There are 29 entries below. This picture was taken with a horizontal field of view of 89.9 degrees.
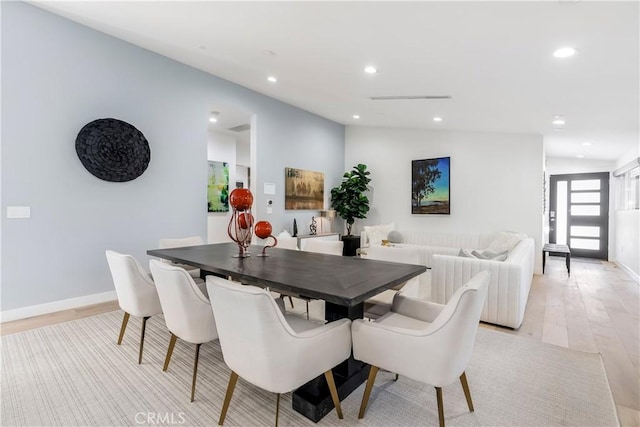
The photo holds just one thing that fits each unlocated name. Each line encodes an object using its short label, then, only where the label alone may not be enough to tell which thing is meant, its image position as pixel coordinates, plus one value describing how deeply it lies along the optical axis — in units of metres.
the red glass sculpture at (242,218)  2.77
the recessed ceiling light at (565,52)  2.56
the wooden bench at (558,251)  5.57
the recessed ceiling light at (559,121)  4.41
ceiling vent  4.32
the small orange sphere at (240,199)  2.78
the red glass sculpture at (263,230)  2.79
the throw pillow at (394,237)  6.50
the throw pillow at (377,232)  6.28
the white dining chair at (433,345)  1.51
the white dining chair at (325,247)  3.43
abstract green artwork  6.72
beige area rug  1.79
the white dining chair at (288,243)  3.80
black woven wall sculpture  3.66
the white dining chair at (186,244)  3.33
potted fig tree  7.03
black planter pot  6.98
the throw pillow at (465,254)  3.57
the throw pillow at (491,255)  3.52
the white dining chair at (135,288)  2.33
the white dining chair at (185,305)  1.89
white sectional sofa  3.09
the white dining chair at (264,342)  1.41
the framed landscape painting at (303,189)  6.24
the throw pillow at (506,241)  4.74
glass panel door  7.20
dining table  1.75
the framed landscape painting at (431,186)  6.51
